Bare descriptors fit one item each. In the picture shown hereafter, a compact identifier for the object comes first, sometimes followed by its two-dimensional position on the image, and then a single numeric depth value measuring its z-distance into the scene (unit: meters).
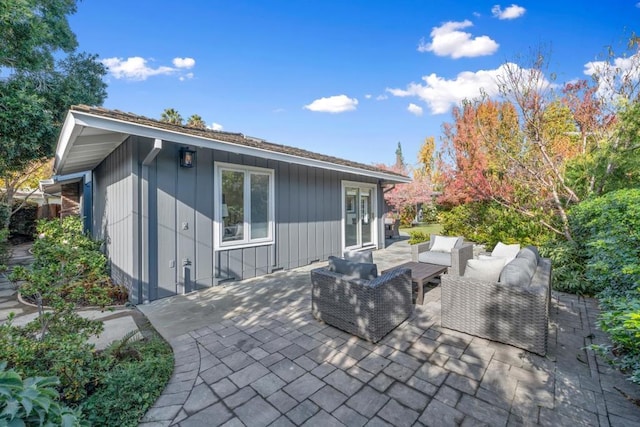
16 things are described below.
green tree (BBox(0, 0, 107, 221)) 6.71
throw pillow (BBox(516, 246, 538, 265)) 3.67
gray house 4.45
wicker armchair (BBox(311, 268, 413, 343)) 3.16
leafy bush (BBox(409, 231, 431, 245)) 9.83
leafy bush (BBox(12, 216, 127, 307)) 2.21
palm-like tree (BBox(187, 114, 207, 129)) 20.77
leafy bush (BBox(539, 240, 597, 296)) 4.76
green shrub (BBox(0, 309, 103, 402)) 1.79
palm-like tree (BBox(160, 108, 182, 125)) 19.77
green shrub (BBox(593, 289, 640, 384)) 1.57
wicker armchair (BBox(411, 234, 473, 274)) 5.12
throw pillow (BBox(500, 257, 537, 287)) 3.09
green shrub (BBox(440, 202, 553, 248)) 7.87
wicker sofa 2.86
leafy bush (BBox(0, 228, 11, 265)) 7.07
